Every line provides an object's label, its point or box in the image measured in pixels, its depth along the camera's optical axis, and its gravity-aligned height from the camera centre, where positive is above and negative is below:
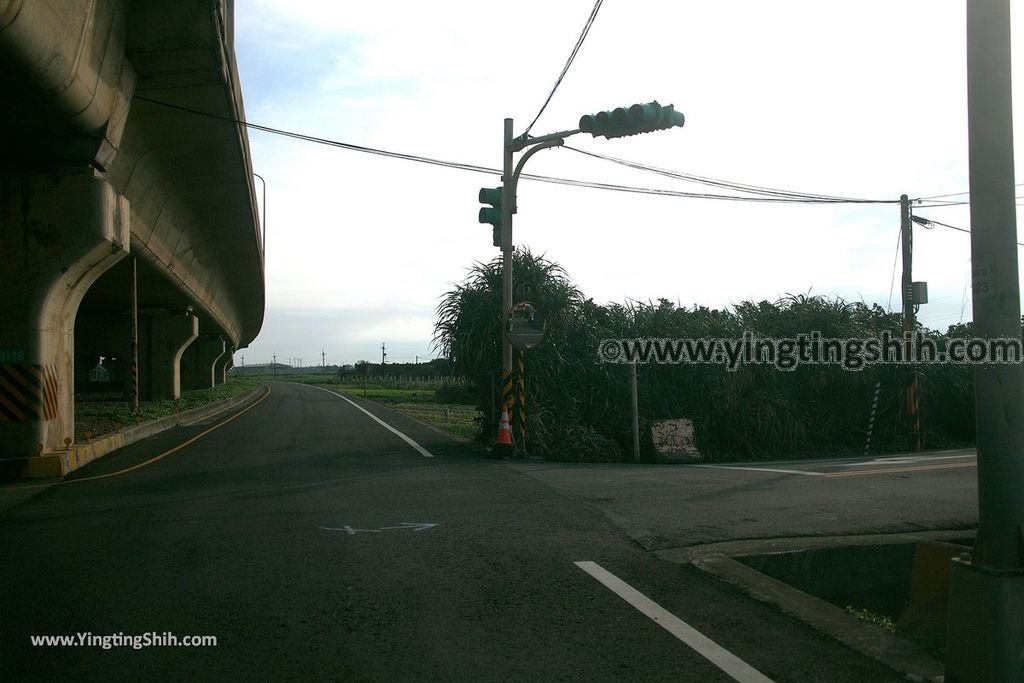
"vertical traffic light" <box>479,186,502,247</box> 15.12 +2.87
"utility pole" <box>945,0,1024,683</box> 4.08 -0.12
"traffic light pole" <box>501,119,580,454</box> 14.99 +2.82
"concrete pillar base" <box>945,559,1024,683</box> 3.94 -1.34
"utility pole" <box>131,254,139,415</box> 23.17 +0.39
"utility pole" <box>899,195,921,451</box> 21.20 +1.29
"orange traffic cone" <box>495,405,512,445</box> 14.74 -1.25
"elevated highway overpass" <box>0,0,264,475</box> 10.02 +3.33
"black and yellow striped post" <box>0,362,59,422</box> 12.52 -0.45
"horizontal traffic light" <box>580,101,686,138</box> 12.38 +3.74
